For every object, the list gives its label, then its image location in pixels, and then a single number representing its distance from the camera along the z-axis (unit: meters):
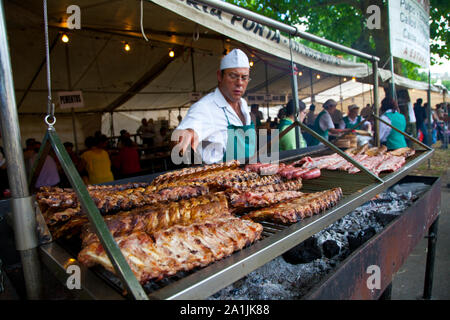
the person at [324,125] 7.31
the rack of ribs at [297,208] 1.89
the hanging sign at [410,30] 6.08
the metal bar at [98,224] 1.02
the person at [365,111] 12.41
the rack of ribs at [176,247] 1.27
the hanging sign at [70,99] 7.25
